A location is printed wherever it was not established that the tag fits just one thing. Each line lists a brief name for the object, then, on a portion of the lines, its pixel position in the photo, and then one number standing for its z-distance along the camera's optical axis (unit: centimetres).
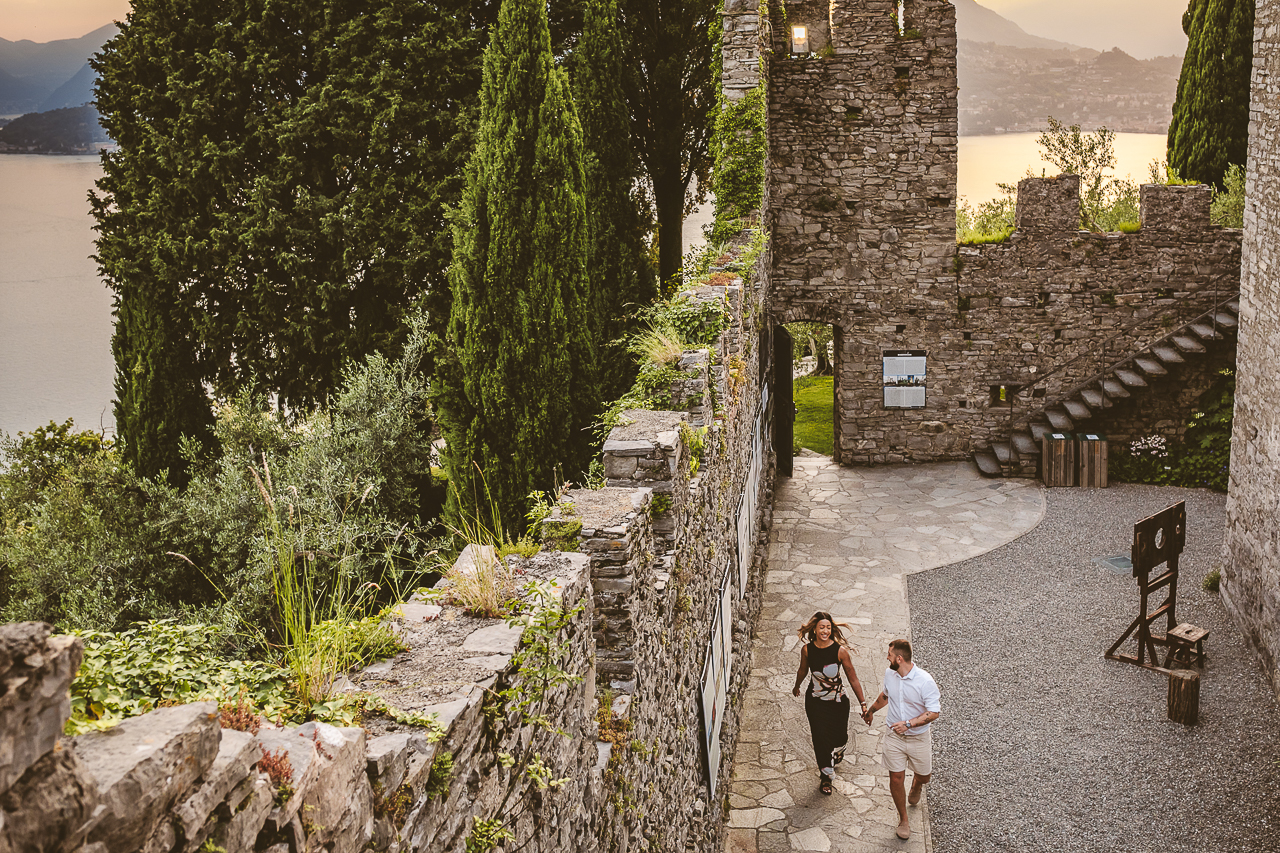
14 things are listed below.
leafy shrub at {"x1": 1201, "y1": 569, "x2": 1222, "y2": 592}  1105
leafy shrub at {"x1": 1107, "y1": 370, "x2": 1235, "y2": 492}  1447
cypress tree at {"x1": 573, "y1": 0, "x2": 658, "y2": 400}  1443
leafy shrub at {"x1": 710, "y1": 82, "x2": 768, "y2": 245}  1291
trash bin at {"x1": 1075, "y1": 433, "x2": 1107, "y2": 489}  1463
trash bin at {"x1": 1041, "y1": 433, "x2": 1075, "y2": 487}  1473
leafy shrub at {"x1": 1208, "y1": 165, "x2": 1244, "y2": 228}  1585
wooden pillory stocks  914
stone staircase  1448
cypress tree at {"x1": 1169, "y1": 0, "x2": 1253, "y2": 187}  1791
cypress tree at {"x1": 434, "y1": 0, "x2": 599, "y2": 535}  1170
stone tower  1510
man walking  724
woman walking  777
